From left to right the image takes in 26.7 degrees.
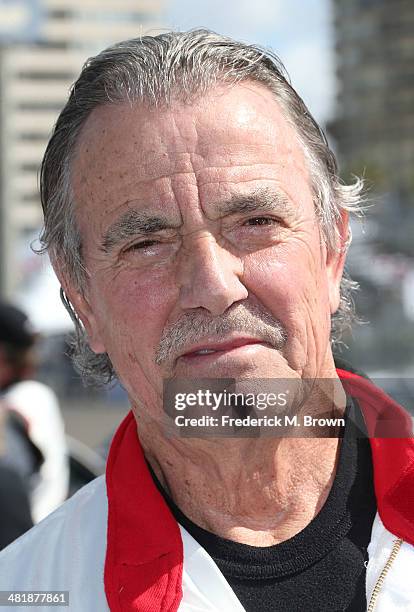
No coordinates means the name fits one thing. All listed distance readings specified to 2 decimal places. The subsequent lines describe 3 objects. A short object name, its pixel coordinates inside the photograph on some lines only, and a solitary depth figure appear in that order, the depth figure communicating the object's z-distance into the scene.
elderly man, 1.44
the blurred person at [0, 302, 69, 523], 3.57
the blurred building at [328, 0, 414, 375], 69.62
